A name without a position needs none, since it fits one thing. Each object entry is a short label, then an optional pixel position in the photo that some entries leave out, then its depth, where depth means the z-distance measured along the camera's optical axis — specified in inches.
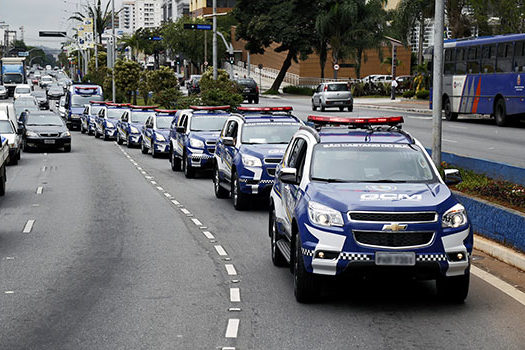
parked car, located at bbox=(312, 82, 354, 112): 2142.0
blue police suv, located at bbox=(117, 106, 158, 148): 1578.5
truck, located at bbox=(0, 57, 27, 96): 4116.6
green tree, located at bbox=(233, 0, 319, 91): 3418.1
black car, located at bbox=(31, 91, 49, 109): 3053.6
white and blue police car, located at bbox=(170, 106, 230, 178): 975.0
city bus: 1469.0
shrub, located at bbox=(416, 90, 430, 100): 2686.3
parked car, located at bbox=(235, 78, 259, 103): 2623.0
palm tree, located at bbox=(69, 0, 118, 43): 4441.4
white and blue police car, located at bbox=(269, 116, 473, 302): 350.6
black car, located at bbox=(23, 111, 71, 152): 1455.5
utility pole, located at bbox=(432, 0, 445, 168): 638.5
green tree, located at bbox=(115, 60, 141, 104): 2881.4
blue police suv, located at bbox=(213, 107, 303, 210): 689.6
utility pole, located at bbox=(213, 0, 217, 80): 1784.0
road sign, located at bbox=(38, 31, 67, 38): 4560.8
